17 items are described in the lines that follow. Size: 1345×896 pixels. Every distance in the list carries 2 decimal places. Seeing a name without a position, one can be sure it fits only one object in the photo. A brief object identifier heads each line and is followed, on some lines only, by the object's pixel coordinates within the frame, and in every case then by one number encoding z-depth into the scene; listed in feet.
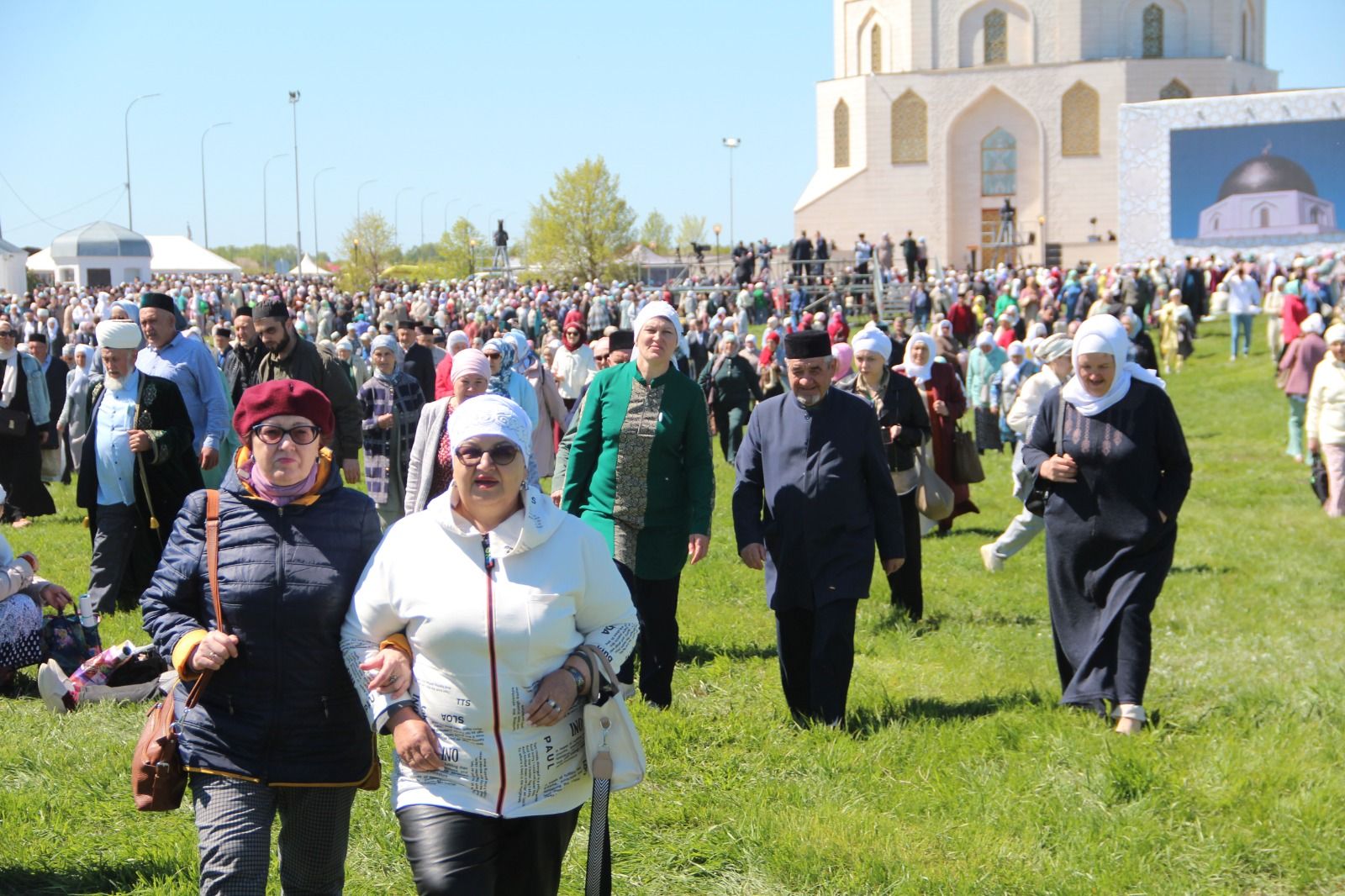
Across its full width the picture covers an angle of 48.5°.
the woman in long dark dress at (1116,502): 21.50
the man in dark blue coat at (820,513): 21.40
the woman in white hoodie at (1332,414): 43.88
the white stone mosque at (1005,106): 222.07
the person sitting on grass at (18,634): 23.52
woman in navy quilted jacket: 12.36
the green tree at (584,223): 242.99
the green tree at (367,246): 272.31
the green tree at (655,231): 365.81
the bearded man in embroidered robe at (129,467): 27.07
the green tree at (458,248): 284.82
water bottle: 24.27
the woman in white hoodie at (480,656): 11.75
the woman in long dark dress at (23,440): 45.06
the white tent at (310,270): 344.69
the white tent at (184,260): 345.51
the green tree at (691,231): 405.39
